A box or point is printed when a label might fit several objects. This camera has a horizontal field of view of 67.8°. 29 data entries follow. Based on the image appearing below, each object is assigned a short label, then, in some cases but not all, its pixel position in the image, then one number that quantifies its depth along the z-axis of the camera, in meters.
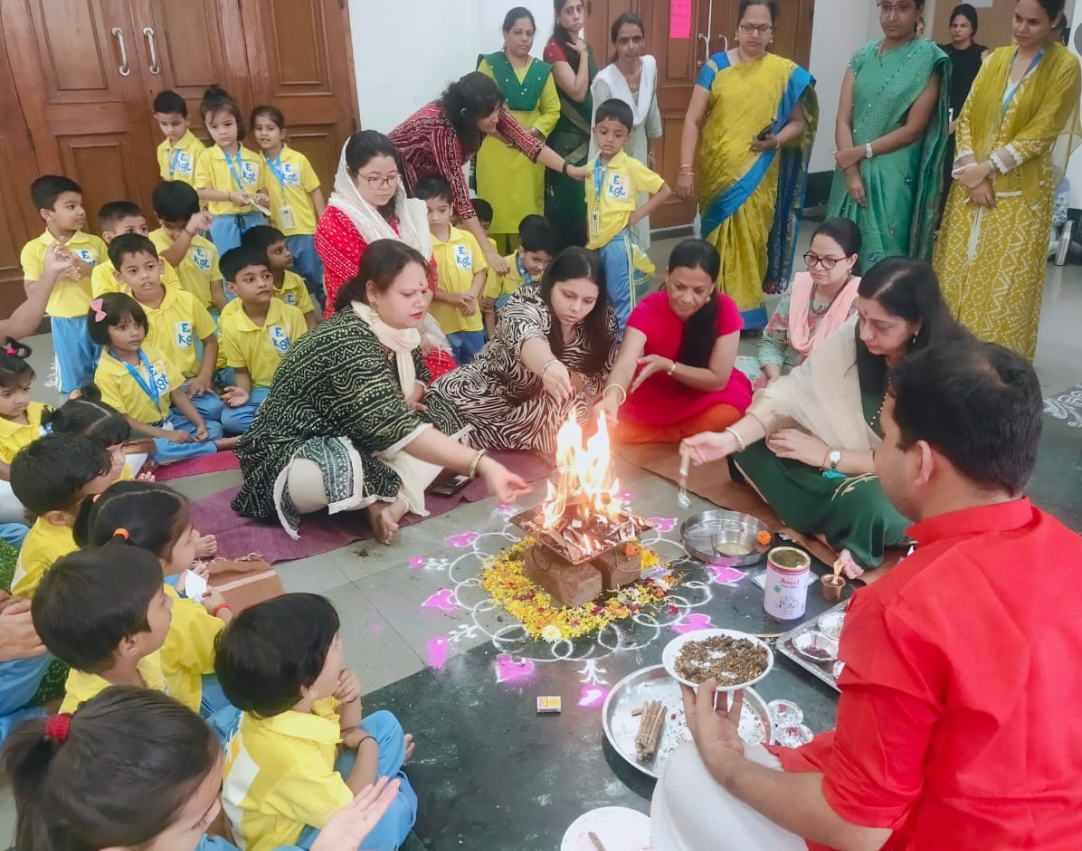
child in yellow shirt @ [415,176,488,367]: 4.76
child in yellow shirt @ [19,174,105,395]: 4.25
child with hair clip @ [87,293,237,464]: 3.80
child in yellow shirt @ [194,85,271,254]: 5.21
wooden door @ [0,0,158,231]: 5.38
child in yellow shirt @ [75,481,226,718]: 2.06
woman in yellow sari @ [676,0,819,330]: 5.21
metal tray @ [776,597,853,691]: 2.32
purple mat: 3.24
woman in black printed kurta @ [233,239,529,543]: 3.01
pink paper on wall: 7.76
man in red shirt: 1.12
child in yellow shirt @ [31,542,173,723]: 1.72
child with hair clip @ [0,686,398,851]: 1.20
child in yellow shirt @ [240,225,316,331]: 4.87
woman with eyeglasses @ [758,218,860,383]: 3.60
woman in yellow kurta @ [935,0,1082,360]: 4.15
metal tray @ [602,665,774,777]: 2.11
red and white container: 2.58
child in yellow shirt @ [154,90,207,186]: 5.32
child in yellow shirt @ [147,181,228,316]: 4.69
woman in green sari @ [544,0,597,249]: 5.92
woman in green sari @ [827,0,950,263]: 4.80
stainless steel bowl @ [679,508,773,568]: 3.05
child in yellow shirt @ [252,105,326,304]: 5.32
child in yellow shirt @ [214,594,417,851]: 1.60
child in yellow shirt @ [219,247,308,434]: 4.34
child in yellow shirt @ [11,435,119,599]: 2.34
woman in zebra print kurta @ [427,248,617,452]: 3.55
